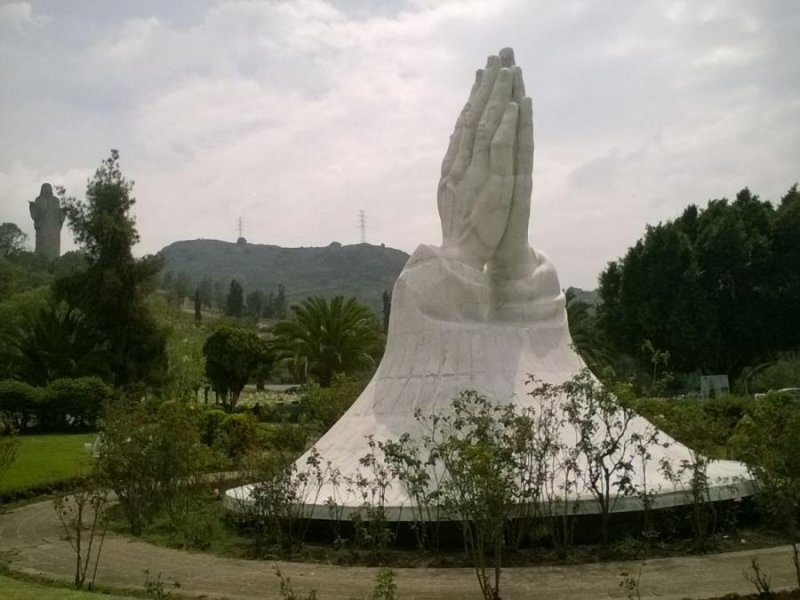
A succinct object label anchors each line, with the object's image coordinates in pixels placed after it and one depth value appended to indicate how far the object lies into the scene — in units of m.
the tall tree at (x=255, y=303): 129.07
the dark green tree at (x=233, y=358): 38.97
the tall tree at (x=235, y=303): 108.50
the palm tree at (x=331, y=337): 34.28
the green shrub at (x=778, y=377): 34.88
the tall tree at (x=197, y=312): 89.12
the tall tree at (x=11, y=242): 92.07
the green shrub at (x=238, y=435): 17.30
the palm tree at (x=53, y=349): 35.62
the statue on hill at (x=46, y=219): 169.38
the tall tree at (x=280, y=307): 121.28
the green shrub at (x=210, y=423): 21.54
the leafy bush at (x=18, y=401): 29.52
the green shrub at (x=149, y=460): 13.10
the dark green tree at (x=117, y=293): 36.84
